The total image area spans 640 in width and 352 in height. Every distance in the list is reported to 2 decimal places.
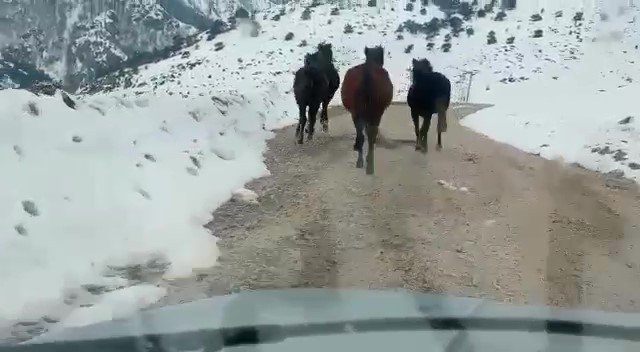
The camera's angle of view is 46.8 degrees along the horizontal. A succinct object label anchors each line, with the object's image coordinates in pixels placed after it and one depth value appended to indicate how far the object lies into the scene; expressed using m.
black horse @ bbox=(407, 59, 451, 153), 11.51
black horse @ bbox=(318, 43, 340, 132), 13.37
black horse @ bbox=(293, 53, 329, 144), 12.35
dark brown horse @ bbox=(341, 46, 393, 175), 9.84
